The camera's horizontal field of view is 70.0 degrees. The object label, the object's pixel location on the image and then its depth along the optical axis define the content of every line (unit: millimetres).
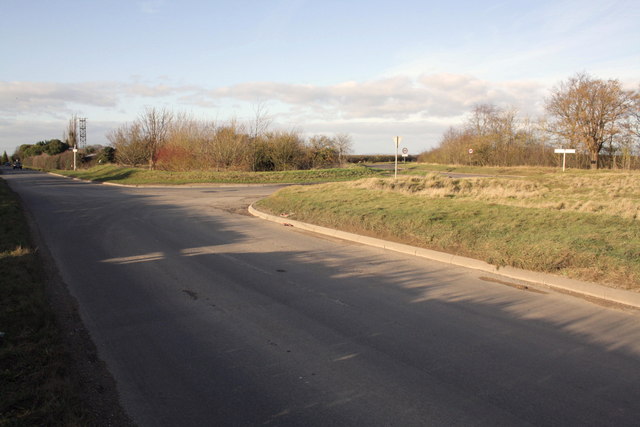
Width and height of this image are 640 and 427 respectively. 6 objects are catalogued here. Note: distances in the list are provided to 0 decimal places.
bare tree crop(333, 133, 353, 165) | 45525
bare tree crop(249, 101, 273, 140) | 40219
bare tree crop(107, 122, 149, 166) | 44656
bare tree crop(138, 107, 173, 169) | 43250
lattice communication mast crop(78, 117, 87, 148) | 76412
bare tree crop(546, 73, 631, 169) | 44938
